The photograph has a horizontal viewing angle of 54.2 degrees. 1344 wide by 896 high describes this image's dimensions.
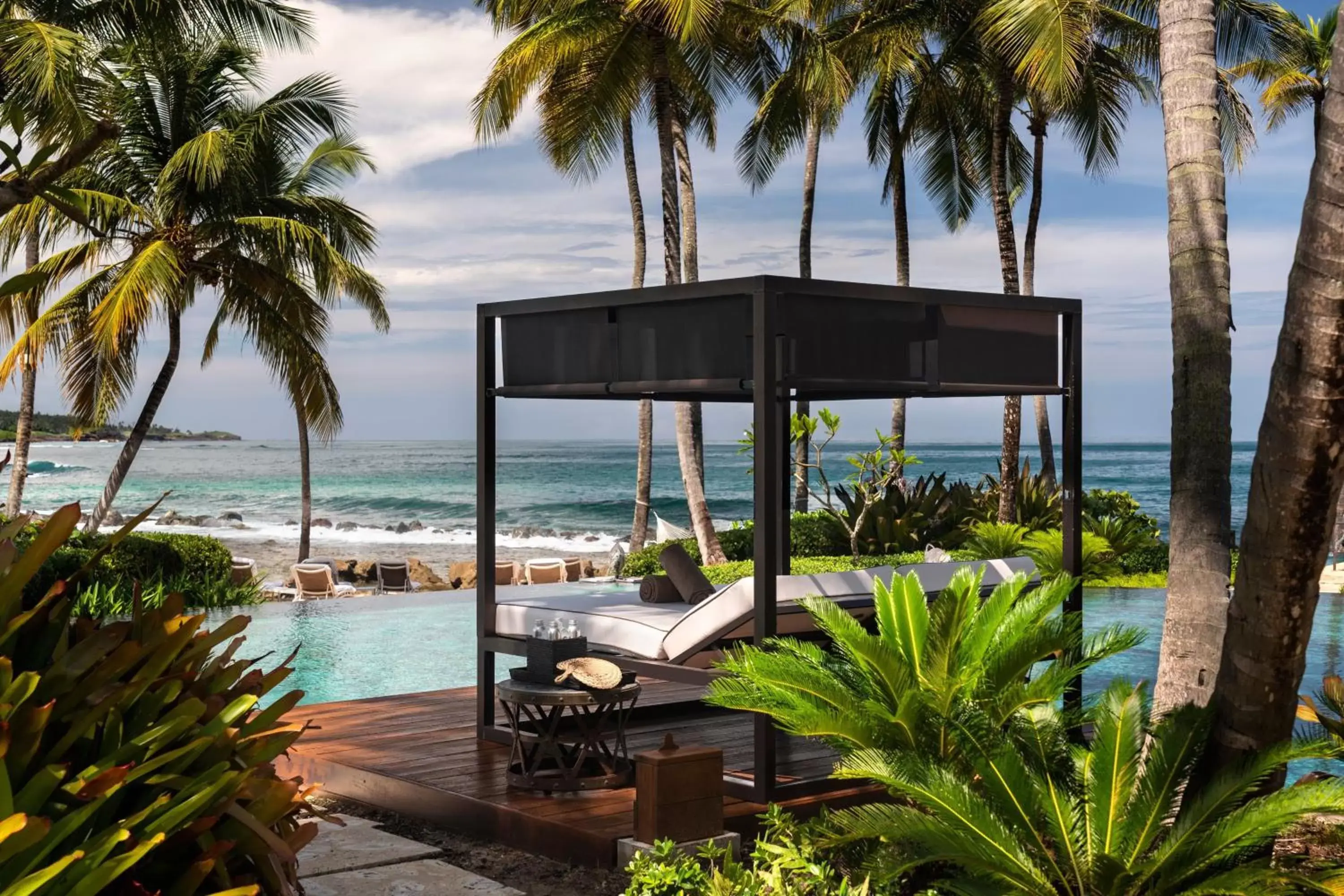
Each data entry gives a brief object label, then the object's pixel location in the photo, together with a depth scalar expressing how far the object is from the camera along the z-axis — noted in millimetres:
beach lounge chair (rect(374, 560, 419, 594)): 17938
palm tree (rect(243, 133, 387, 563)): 14953
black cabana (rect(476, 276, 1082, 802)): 4699
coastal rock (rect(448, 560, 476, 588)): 20281
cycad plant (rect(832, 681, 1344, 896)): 3189
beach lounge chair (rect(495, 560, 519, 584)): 17547
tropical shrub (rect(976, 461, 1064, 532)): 16672
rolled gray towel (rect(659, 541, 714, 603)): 6488
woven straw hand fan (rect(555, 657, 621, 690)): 4887
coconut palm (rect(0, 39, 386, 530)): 14016
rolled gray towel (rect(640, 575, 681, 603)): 6551
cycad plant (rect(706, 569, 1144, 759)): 3793
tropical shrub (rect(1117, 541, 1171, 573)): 16406
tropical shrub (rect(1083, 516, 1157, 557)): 16453
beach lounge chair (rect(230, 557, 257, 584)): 15086
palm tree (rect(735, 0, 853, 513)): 15867
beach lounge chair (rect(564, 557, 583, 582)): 18469
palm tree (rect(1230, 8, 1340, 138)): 18484
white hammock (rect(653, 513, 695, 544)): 19578
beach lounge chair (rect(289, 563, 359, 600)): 16516
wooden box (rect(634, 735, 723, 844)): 4102
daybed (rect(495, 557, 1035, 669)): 5043
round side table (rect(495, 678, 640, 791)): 4906
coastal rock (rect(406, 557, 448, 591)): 20297
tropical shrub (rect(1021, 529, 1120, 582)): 13836
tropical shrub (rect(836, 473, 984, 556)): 15617
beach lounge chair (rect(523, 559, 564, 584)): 17688
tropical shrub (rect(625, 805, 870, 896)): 3375
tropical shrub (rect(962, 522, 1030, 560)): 14461
